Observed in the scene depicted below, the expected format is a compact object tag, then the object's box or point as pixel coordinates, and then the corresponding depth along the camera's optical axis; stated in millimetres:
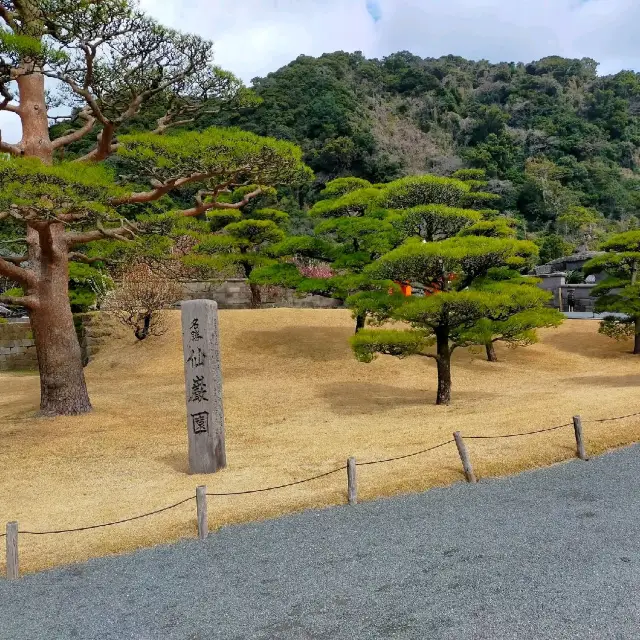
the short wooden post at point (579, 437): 7402
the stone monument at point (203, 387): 7895
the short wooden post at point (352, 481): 6242
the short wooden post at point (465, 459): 6738
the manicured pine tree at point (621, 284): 17422
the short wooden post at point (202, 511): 5555
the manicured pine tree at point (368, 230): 13070
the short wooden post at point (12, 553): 5090
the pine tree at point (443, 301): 10844
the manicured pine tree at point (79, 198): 7828
